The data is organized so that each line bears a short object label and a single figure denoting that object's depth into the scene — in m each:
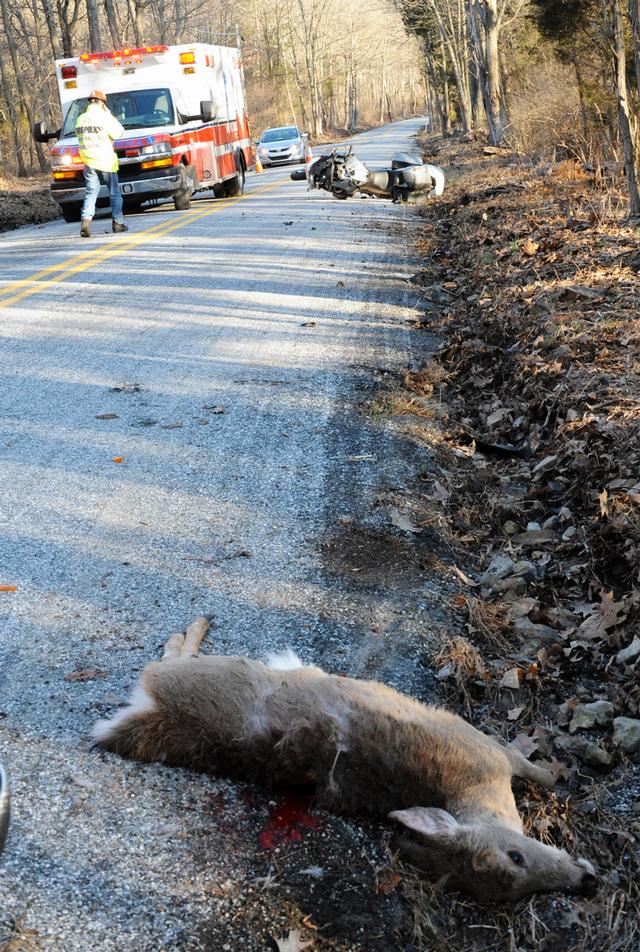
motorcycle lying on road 18.34
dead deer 3.01
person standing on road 16.67
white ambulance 19.59
